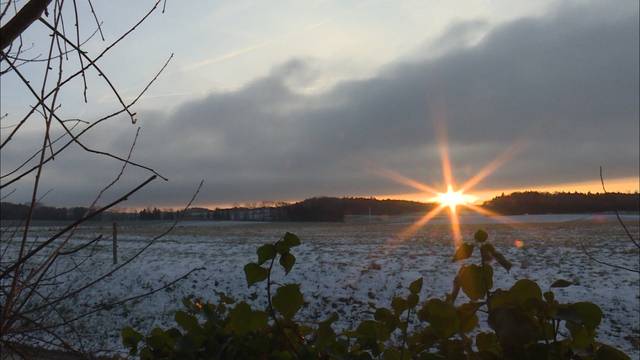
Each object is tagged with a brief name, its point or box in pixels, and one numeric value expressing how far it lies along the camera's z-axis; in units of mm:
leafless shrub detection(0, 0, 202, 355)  872
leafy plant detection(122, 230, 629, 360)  803
